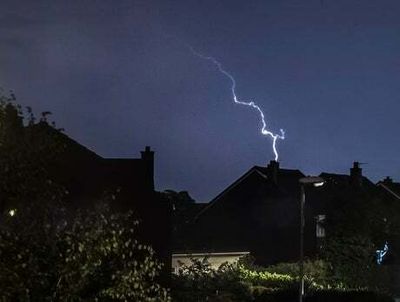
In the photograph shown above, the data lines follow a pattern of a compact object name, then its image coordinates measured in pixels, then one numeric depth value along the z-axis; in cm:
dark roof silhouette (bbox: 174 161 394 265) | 5456
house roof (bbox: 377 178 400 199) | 6444
